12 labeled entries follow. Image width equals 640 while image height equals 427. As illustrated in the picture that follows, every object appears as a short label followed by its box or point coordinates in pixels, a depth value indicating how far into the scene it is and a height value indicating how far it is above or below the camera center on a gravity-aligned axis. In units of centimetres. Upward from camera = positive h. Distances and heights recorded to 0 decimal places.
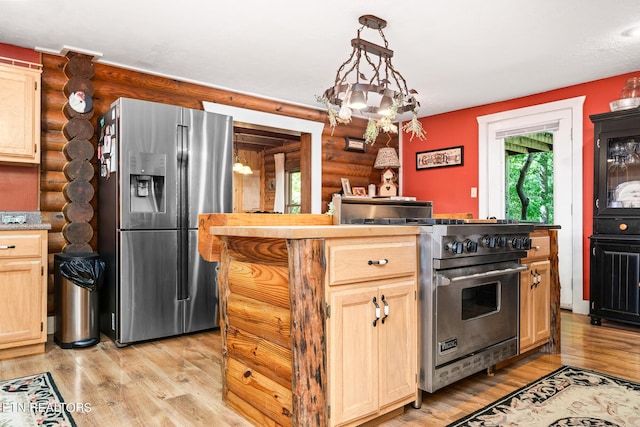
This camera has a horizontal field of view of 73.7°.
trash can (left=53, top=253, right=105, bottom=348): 325 -66
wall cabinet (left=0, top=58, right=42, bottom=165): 328 +78
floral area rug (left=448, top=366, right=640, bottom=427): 205 -100
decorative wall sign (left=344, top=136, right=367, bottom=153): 596 +99
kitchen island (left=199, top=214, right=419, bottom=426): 170 -48
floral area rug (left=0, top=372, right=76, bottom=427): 204 -99
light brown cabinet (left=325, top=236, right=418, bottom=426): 177 -50
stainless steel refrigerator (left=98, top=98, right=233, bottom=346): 333 +3
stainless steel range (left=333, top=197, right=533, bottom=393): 213 -42
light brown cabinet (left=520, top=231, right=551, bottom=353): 282 -56
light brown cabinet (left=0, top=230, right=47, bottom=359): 301 -56
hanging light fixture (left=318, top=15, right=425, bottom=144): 261 +74
